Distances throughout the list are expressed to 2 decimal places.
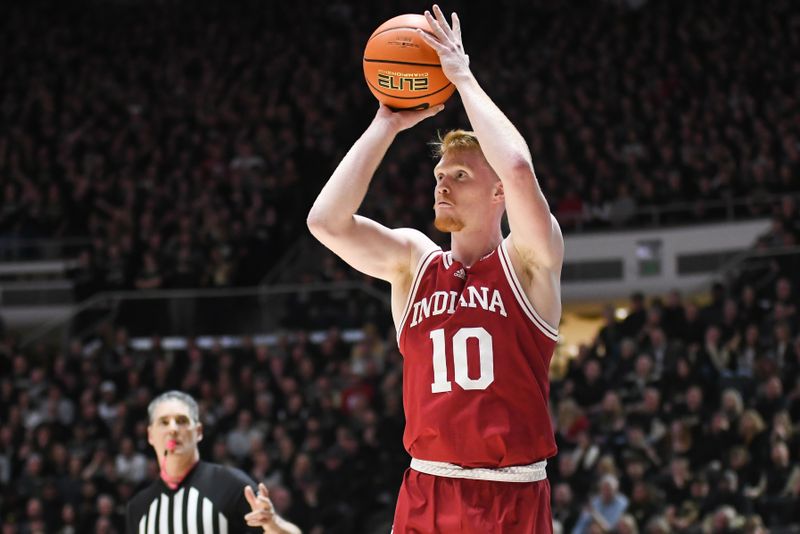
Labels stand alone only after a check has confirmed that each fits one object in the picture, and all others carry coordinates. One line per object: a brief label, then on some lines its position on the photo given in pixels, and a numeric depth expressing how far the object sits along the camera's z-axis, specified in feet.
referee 38.11
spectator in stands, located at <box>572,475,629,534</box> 66.41
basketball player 24.81
